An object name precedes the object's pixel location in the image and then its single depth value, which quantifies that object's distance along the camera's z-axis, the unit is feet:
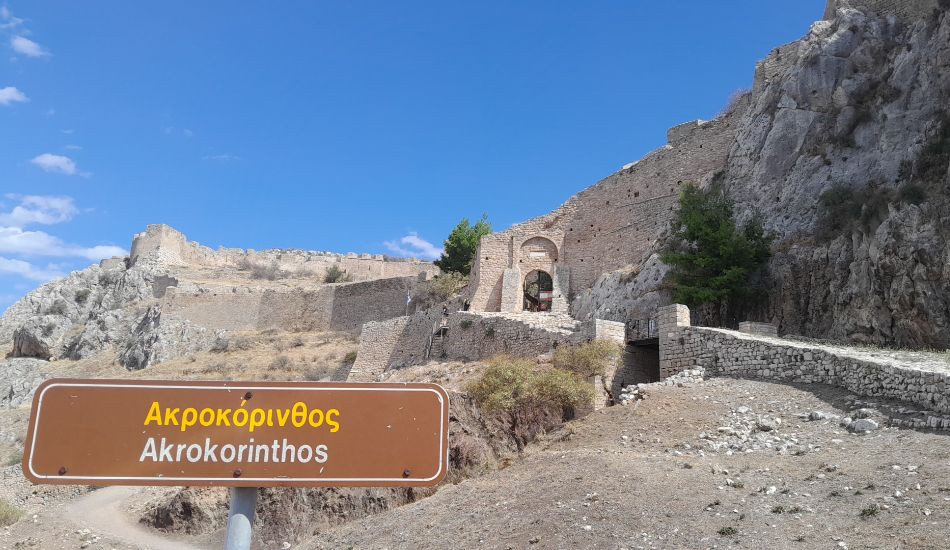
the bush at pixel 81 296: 168.72
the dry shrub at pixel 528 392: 52.70
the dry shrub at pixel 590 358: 59.26
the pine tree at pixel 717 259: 68.74
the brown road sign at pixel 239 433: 11.39
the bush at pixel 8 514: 61.93
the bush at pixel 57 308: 163.63
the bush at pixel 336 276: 188.65
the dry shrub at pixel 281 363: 114.83
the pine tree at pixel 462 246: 135.95
